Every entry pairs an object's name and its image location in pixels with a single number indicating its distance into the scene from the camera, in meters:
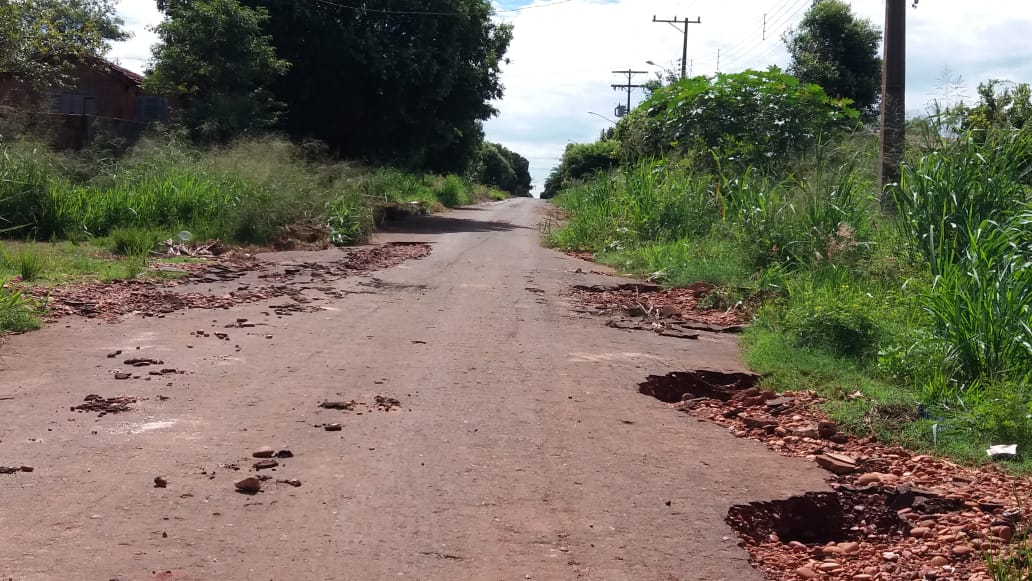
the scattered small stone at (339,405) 5.45
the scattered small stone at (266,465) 4.30
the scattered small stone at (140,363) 6.36
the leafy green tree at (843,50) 28.53
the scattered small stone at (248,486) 4.00
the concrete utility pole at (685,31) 40.75
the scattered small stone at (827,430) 5.37
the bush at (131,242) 12.16
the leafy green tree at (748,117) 15.48
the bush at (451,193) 38.50
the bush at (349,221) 16.62
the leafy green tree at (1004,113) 8.18
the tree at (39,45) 18.19
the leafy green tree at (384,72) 24.62
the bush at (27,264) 9.42
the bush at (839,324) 7.20
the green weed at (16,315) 7.37
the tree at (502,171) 79.88
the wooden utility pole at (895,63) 11.07
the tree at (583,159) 45.11
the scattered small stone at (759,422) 5.64
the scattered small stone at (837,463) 4.73
